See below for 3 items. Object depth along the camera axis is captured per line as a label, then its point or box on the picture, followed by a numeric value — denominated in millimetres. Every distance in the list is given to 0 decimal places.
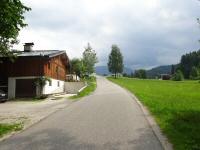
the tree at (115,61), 50686
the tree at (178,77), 43581
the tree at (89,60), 42837
